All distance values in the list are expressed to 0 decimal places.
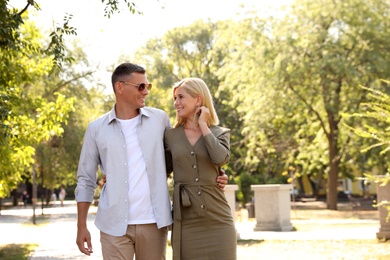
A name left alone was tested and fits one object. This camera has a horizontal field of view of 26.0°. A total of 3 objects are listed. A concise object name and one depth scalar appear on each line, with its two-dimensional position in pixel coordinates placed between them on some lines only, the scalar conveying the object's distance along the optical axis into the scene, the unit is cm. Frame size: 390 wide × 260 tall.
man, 536
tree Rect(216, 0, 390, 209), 3359
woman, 533
